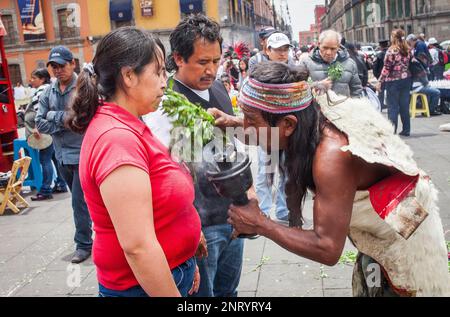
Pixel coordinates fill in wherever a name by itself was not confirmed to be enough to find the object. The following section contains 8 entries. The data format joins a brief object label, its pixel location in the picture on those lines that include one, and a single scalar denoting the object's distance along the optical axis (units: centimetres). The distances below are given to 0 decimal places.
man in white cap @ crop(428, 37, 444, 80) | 1617
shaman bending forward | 188
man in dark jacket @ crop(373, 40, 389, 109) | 1139
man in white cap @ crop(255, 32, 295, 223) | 527
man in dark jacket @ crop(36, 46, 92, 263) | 479
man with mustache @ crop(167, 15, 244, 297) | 254
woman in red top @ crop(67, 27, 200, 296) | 166
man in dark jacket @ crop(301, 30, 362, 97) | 618
